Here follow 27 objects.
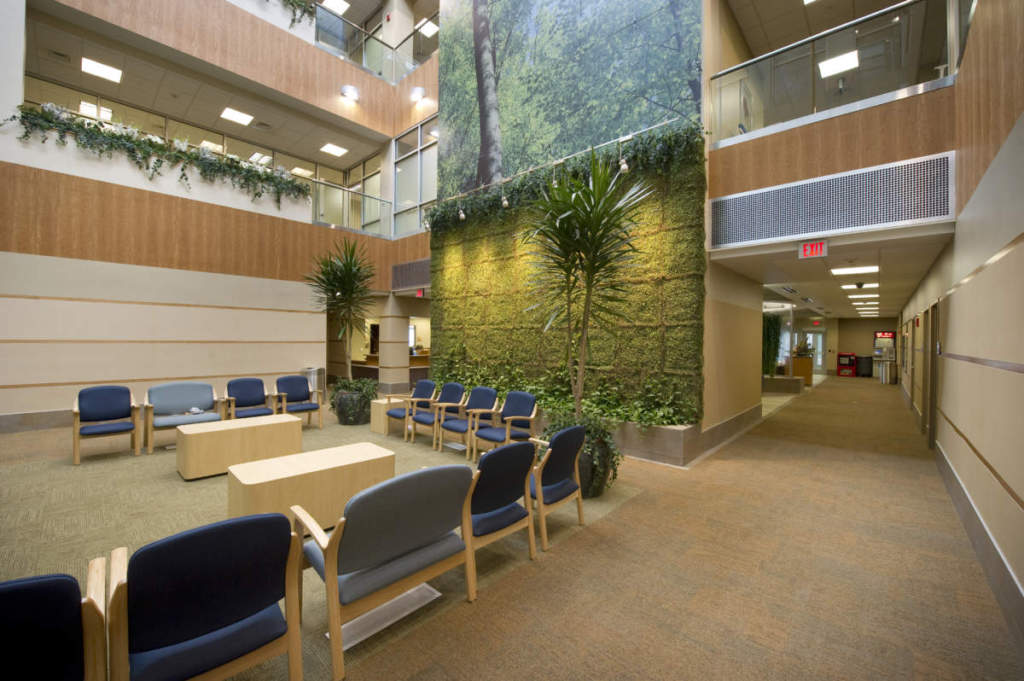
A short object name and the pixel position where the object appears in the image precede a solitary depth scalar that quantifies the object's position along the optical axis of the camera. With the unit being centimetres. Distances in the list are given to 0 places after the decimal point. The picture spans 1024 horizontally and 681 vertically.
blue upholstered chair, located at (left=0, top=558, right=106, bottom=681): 106
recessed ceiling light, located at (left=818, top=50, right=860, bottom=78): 475
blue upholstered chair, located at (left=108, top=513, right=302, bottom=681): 130
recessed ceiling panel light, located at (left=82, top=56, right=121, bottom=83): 816
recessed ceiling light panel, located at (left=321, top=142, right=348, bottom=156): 1153
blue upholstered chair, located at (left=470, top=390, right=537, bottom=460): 482
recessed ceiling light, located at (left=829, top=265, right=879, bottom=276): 638
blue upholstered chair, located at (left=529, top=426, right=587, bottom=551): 288
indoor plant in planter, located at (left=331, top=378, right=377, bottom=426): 713
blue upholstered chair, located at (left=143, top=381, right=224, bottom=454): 523
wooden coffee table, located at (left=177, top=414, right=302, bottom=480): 425
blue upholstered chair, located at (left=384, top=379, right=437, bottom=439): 612
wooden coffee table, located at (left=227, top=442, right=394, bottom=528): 299
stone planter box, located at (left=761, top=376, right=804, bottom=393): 1163
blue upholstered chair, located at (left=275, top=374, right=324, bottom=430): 659
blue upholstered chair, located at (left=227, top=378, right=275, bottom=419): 615
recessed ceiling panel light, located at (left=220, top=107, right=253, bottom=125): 979
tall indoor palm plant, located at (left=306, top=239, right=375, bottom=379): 730
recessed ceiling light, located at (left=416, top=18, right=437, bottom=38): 1065
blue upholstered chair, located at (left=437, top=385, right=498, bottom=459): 523
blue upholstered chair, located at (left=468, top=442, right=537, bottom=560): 238
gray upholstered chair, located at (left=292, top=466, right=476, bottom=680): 178
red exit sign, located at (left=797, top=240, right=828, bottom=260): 466
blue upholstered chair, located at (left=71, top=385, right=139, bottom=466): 475
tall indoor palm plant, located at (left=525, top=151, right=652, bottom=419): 380
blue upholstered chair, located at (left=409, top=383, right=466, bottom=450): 575
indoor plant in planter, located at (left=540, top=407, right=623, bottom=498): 384
